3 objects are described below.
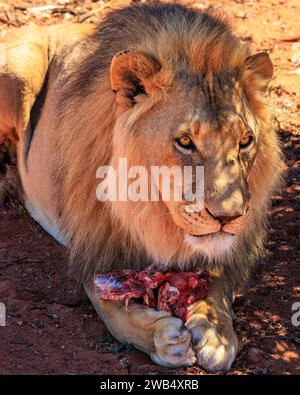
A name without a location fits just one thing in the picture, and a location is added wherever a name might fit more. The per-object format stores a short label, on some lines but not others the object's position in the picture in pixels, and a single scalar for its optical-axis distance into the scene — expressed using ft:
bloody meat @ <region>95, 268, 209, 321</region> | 16.12
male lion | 14.73
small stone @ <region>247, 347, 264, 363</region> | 15.57
